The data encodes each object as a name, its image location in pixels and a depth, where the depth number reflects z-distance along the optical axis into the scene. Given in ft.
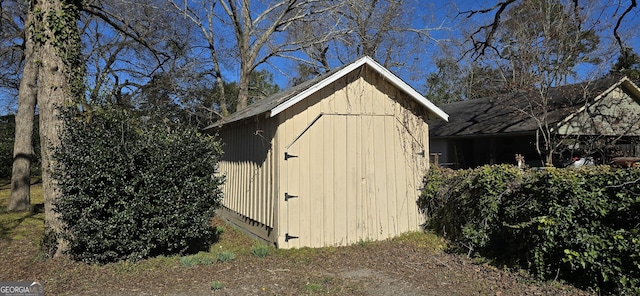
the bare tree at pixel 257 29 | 59.88
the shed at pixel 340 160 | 25.26
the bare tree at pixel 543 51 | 45.11
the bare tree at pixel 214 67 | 63.33
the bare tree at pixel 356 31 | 59.93
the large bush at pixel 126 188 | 20.35
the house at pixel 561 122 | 46.93
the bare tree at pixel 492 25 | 28.35
